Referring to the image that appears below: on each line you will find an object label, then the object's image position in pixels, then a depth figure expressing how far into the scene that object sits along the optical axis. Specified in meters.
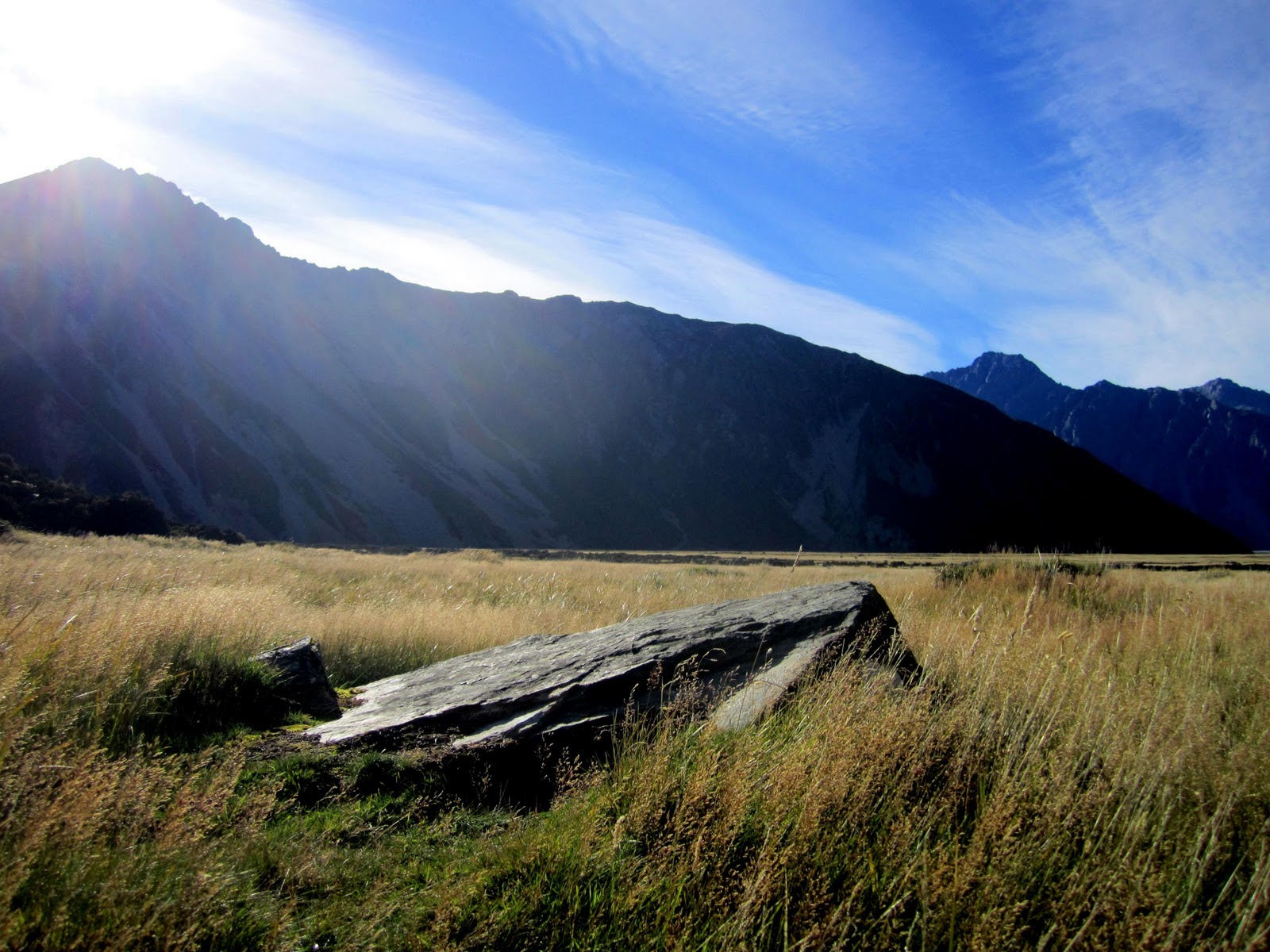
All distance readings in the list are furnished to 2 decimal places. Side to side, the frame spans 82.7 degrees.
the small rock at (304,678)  5.93
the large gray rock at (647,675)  4.83
